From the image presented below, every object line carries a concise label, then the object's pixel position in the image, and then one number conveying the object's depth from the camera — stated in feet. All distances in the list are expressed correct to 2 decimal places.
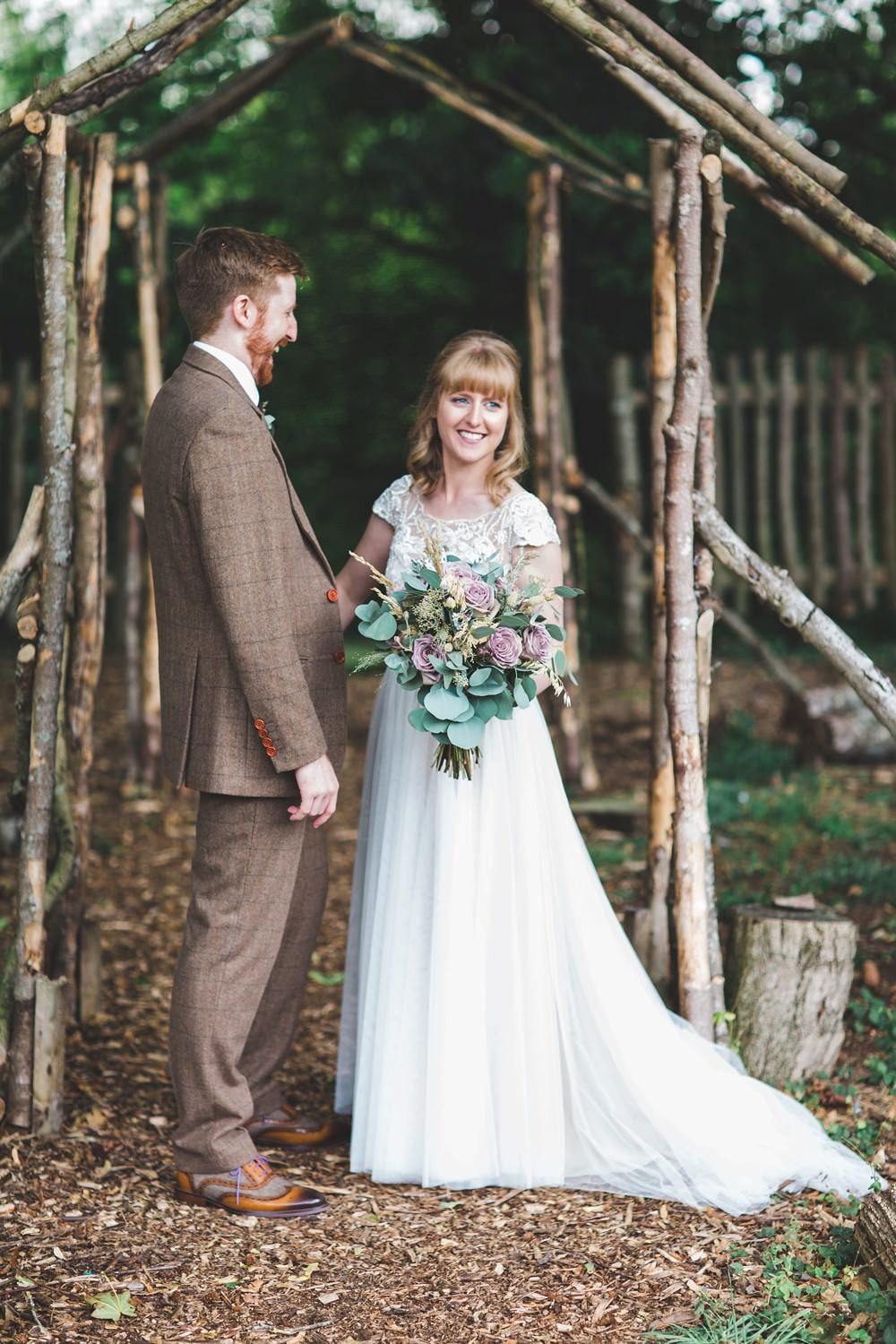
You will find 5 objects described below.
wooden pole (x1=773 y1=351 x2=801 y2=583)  29.99
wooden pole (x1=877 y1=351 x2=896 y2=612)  30.40
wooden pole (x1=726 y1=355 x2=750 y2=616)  30.07
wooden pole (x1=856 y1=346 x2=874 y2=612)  29.84
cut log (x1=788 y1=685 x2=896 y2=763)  23.47
